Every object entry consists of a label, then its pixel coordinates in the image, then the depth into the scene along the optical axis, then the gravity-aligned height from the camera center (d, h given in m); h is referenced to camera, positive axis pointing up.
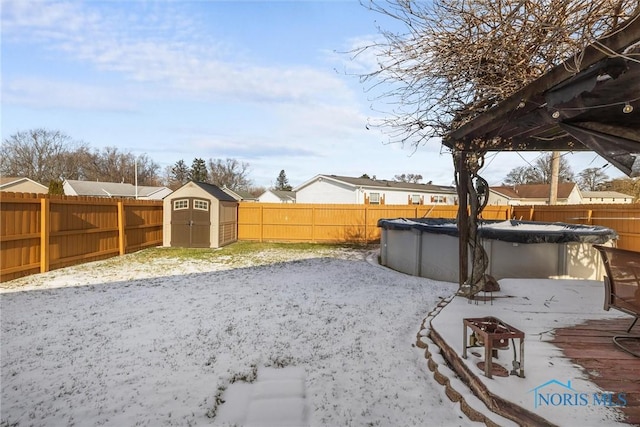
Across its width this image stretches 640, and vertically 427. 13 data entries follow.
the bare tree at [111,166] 41.47 +5.66
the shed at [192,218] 11.35 -0.35
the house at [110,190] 30.09 +1.77
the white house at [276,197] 35.69 +1.38
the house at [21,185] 28.61 +1.93
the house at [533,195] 31.61 +1.84
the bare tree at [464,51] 2.31 +1.41
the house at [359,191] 21.86 +1.40
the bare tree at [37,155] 33.97 +5.70
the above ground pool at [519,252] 5.48 -0.75
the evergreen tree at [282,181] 64.36 +5.87
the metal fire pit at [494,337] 2.15 -0.88
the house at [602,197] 38.23 +2.01
